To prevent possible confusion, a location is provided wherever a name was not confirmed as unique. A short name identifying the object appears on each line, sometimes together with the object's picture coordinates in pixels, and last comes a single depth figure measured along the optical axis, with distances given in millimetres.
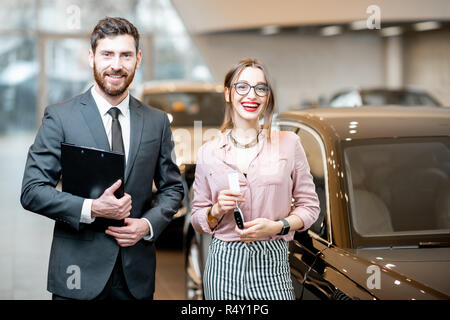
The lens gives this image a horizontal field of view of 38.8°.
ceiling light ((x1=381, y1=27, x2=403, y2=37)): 16953
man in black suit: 2396
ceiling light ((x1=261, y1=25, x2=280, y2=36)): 16023
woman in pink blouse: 2438
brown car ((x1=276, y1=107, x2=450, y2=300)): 2547
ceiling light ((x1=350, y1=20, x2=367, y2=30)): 14923
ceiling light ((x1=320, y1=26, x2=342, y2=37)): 17109
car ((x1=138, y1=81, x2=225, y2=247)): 6836
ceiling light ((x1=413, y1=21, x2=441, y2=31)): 15227
